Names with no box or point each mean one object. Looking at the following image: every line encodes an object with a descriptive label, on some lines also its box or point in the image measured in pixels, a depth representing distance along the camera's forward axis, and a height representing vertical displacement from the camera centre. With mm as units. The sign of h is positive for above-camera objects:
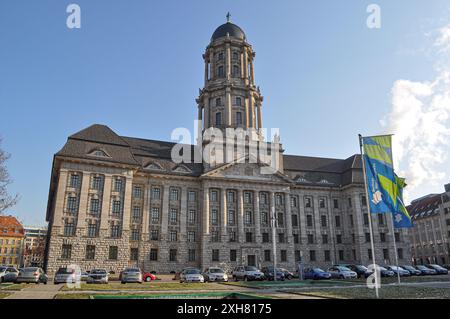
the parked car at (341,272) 40312 -2254
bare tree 30445 +5316
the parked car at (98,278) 32875 -2195
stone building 49188 +8186
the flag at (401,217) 24062 +2434
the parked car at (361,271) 41625 -2165
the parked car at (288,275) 43875 -2766
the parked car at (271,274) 39788 -2365
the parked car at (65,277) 33156 -2122
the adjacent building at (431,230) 88812 +5820
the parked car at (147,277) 39156 -2554
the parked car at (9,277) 32344 -2045
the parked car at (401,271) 43356 -2288
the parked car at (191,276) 36062 -2270
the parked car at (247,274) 39775 -2314
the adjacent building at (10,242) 111188 +3831
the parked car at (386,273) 42531 -2424
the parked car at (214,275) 38656 -2349
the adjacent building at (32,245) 128375 +4345
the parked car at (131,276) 33344 -2071
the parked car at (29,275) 30938 -1801
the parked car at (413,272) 45725 -2496
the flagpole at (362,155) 20675 +5530
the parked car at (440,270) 47062 -2354
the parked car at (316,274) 39122 -2341
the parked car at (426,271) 46594 -2435
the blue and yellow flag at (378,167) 20875 +4921
